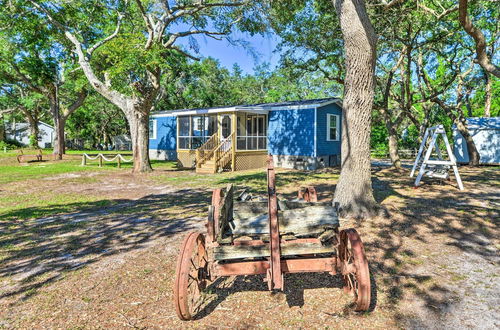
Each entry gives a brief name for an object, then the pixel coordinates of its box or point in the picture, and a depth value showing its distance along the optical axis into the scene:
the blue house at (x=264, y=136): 16.72
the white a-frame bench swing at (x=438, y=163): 9.19
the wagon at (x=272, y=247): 2.65
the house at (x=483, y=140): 18.14
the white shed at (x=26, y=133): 50.53
